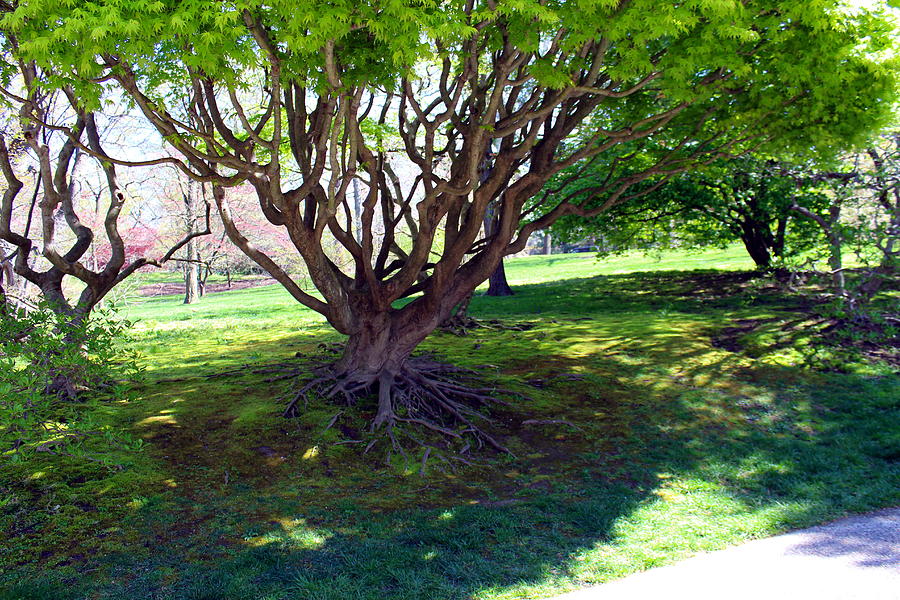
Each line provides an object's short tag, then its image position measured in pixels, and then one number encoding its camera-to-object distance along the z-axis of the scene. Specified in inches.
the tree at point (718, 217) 621.5
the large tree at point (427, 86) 205.0
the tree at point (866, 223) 398.9
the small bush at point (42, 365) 181.5
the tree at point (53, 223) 302.4
